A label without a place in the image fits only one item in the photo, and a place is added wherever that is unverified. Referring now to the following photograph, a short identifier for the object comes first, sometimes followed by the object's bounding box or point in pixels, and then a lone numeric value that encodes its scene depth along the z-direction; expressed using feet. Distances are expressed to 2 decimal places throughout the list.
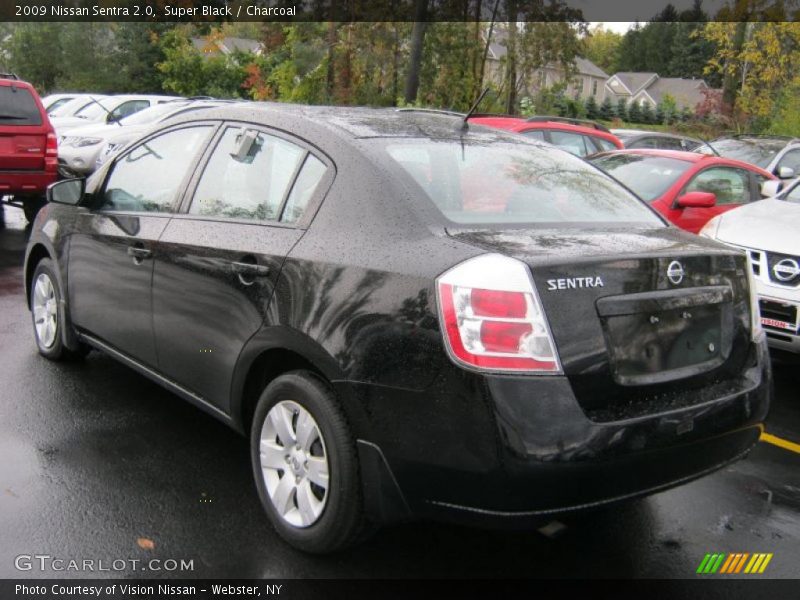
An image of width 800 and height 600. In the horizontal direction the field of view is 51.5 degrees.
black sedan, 8.80
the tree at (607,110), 186.23
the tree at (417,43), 61.16
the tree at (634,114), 196.75
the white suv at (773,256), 17.51
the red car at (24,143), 33.83
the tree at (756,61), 85.15
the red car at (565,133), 41.34
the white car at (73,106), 61.77
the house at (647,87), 291.79
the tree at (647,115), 196.93
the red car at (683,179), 26.02
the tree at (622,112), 193.67
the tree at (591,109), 162.61
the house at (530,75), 87.45
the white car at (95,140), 44.32
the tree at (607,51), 374.84
